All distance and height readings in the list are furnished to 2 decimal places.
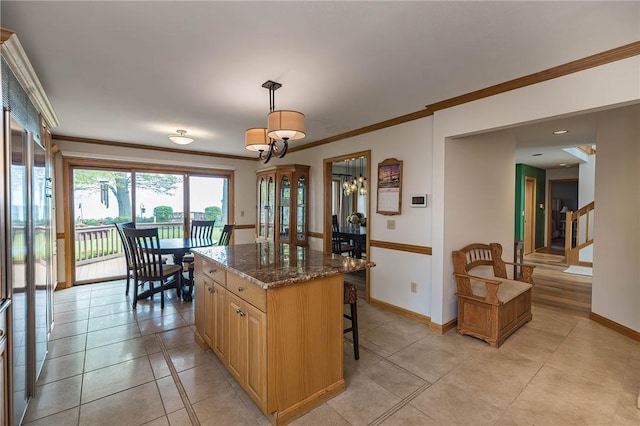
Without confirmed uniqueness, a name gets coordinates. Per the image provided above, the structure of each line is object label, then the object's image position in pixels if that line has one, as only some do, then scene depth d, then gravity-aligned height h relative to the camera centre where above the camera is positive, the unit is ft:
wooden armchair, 9.17 -2.96
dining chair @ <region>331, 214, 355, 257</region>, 17.35 -2.22
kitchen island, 5.75 -2.52
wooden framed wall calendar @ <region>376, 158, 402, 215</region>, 11.67 +0.88
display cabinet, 16.49 +0.32
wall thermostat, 10.75 +0.31
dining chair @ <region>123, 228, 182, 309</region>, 11.73 -2.17
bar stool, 8.18 -2.72
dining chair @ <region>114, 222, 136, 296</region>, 13.35 -1.83
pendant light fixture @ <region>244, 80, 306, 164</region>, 7.54 +2.17
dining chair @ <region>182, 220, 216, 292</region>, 16.89 -1.23
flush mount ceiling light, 13.26 +3.18
